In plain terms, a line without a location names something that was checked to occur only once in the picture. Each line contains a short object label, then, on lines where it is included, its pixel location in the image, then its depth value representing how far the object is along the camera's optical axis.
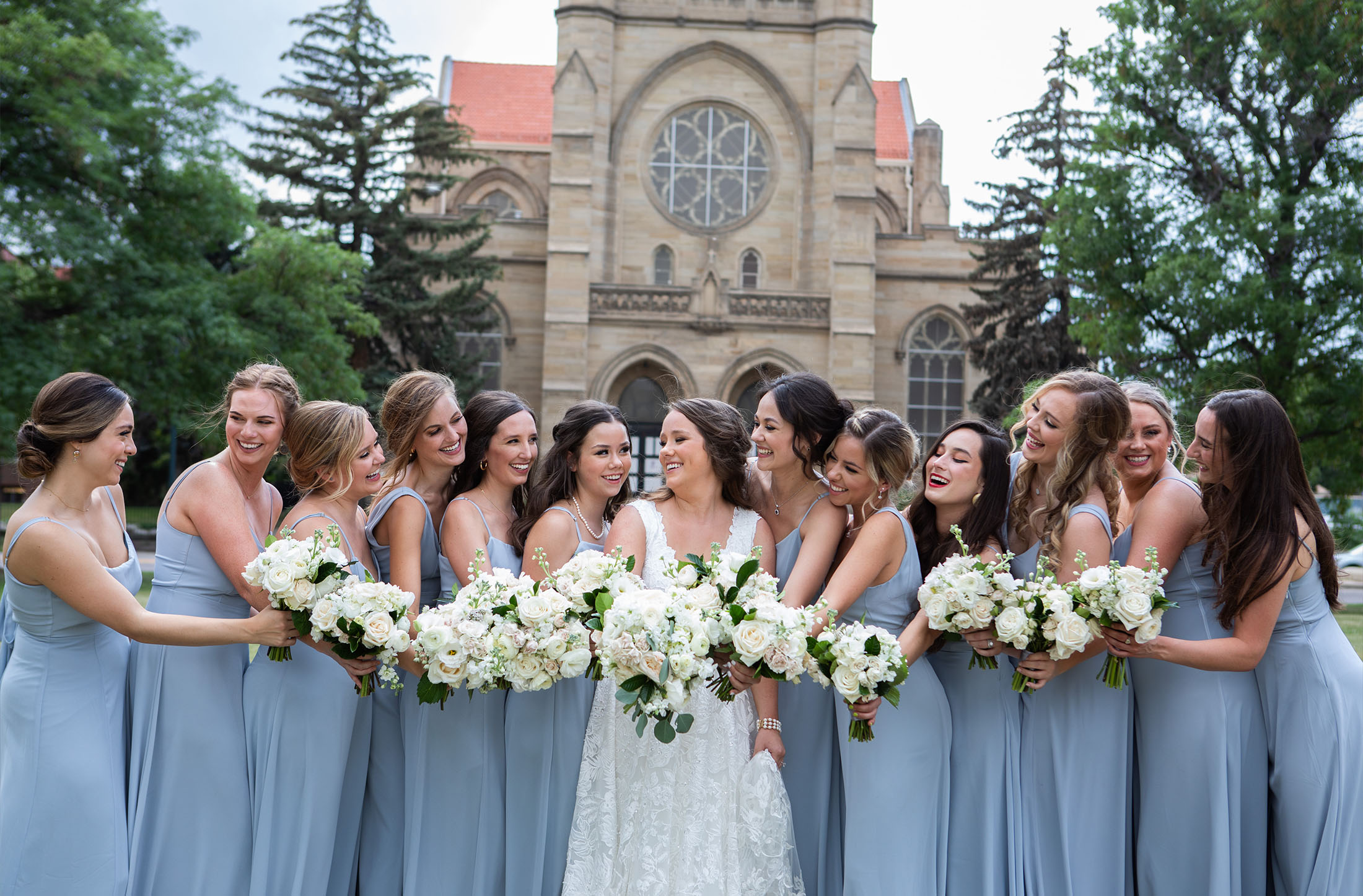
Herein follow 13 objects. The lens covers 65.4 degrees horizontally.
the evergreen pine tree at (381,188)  28.69
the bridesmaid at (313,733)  4.31
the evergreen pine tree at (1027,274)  29.19
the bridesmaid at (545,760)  4.37
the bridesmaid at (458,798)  4.43
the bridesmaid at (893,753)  4.27
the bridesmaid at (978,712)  4.42
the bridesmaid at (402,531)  4.66
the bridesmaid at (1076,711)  4.39
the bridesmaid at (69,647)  3.98
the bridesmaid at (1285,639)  4.18
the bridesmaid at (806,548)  4.64
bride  4.07
